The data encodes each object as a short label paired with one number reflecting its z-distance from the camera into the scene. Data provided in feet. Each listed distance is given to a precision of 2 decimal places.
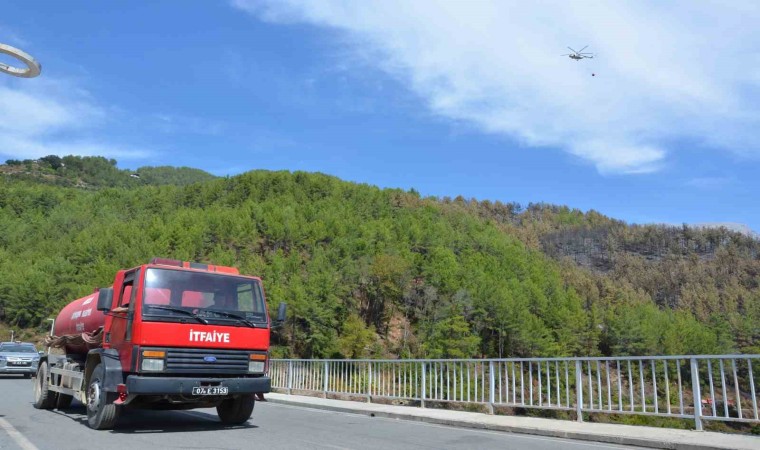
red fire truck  26.02
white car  72.13
